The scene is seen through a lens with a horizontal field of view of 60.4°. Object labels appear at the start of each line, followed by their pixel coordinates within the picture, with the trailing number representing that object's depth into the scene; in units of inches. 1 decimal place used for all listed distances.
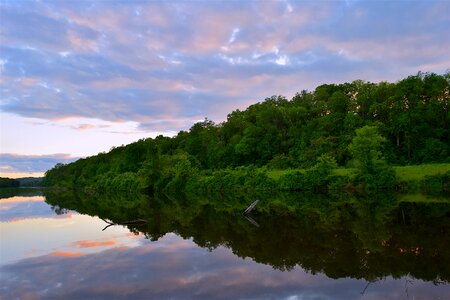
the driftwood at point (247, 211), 1011.3
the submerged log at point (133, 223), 968.2
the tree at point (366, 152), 1756.9
